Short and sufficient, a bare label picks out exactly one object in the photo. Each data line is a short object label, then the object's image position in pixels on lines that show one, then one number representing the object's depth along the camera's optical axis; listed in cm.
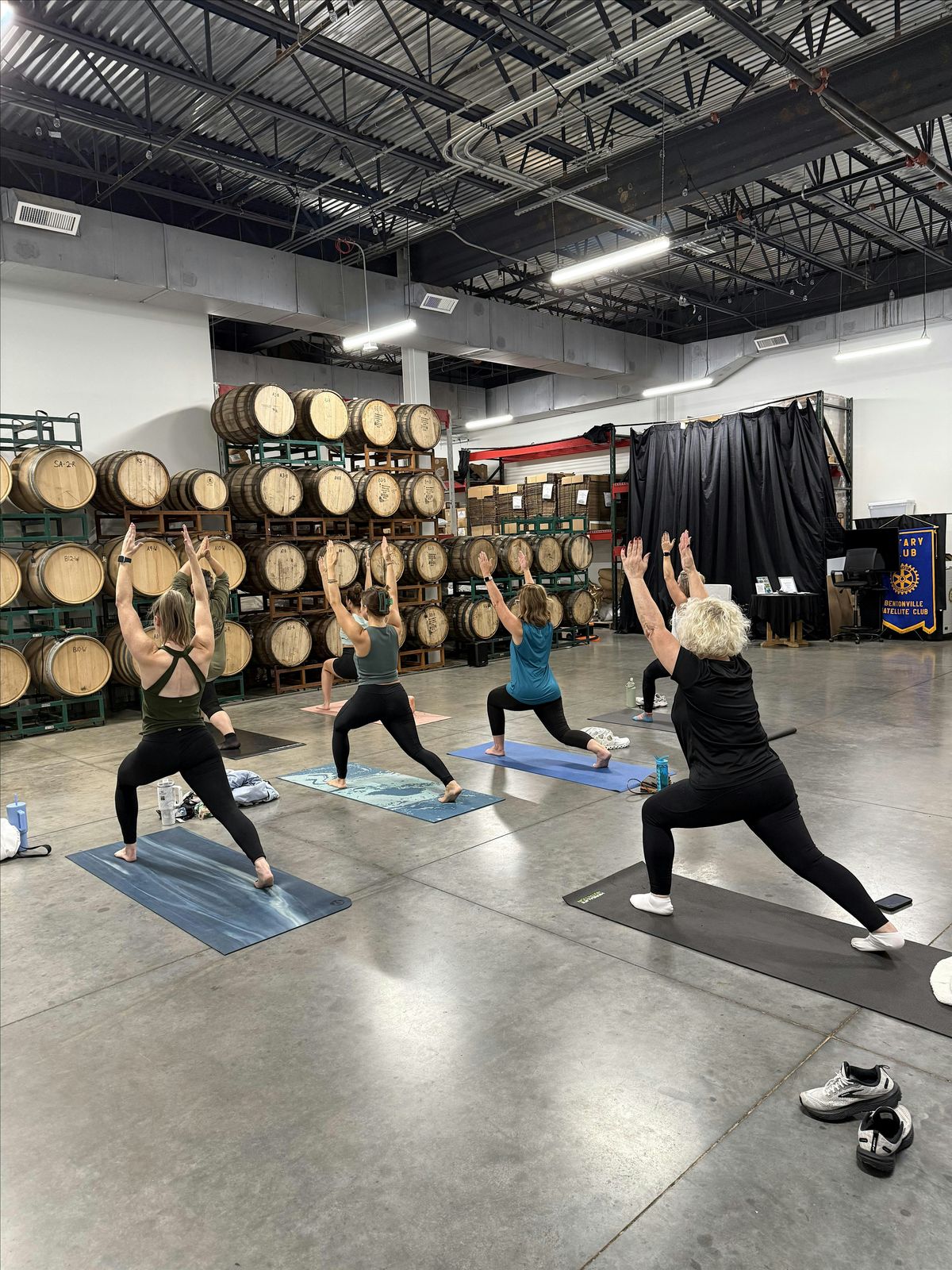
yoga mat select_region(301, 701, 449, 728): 870
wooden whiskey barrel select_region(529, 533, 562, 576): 1390
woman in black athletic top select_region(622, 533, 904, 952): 331
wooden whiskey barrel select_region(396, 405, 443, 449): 1191
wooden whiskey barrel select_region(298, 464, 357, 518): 1066
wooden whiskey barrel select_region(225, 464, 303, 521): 1020
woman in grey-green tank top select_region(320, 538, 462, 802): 550
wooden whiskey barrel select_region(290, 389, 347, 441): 1077
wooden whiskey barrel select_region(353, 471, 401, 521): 1134
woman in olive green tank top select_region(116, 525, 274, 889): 423
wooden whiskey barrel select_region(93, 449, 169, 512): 916
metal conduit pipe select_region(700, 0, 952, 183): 637
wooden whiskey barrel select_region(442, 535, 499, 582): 1253
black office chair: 1366
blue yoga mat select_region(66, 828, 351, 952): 394
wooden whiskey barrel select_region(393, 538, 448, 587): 1180
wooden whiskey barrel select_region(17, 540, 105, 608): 838
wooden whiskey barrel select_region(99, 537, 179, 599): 907
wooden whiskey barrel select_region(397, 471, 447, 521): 1180
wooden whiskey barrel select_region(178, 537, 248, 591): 974
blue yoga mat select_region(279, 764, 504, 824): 560
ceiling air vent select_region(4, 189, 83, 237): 869
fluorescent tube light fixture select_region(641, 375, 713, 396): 1623
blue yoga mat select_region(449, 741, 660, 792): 623
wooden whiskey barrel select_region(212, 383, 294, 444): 1023
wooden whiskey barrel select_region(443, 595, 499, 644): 1252
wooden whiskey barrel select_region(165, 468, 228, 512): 987
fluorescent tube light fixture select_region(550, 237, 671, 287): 814
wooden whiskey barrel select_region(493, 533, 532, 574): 1321
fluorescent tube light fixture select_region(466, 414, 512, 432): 1946
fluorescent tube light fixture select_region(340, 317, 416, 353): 1120
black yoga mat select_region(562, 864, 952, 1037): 311
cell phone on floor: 384
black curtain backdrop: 1467
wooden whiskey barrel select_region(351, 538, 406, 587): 1112
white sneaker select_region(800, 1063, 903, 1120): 243
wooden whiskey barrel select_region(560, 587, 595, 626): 1446
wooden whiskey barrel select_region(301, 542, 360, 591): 1080
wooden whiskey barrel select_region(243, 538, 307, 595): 1025
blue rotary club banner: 1346
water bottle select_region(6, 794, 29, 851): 509
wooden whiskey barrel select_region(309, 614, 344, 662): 1064
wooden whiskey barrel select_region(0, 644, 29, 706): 815
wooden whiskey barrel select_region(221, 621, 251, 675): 976
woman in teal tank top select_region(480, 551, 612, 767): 627
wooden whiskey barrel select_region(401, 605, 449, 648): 1183
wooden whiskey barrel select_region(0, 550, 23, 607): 812
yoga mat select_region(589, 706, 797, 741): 800
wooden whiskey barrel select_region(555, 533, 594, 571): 1441
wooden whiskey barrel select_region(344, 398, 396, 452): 1138
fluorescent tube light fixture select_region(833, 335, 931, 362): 1312
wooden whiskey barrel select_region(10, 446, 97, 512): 830
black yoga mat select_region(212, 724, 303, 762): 751
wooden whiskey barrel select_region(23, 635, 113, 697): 845
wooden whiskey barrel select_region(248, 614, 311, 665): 1027
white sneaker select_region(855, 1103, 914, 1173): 224
